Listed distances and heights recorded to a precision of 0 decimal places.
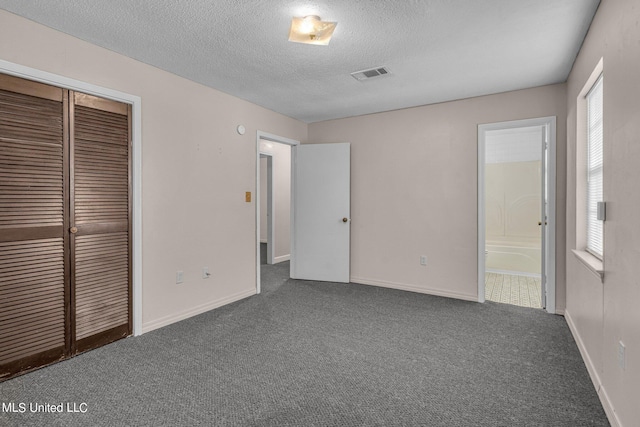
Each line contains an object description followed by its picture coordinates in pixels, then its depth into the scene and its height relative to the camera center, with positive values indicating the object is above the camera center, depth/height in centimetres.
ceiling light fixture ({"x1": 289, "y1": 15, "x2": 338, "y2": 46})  210 +117
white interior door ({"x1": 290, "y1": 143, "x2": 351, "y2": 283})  458 -2
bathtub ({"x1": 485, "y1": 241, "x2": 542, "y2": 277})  501 -74
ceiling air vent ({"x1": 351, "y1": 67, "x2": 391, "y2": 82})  300 +128
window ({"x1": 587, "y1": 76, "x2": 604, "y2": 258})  228 +33
